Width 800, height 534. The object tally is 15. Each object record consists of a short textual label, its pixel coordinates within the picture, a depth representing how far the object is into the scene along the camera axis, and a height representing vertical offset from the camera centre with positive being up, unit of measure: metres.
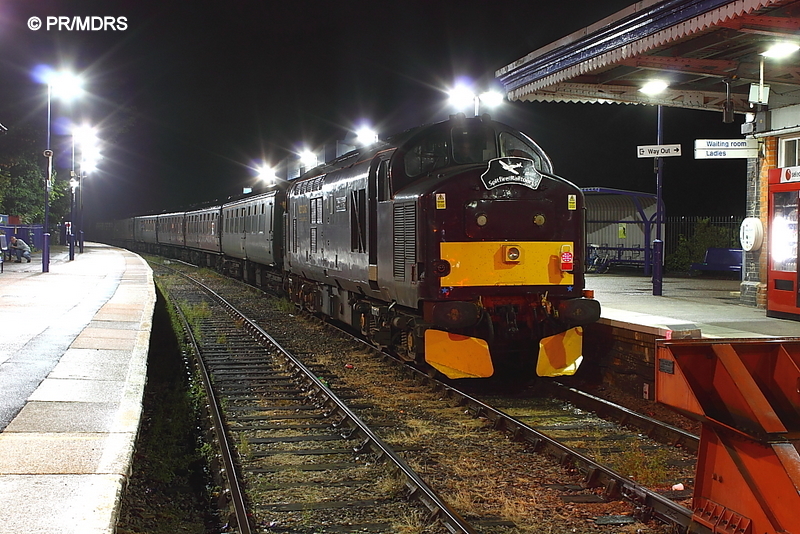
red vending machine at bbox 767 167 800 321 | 12.44 -0.12
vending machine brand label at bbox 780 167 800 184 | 12.31 +0.93
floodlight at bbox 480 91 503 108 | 15.61 +2.87
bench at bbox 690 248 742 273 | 24.17 -0.66
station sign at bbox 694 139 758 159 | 14.14 +1.50
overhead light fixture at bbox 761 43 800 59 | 10.73 +2.45
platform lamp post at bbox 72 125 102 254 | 44.00 +5.34
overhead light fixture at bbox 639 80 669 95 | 13.70 +2.50
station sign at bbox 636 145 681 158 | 16.25 +1.70
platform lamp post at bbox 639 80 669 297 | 17.20 -0.14
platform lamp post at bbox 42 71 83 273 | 27.59 +5.39
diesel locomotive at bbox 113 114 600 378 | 9.71 -0.15
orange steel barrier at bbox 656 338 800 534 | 4.84 -1.12
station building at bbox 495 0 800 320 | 9.97 +2.45
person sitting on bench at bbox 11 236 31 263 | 33.50 -0.40
